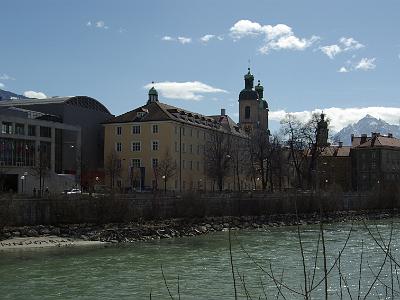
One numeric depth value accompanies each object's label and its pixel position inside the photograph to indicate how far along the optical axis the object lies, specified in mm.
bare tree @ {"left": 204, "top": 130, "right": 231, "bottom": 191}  81062
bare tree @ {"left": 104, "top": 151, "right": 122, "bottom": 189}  76394
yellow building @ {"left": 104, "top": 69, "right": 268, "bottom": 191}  79188
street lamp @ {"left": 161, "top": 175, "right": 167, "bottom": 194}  73250
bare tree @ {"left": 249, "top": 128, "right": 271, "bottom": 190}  79125
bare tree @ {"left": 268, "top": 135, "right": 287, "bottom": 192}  79938
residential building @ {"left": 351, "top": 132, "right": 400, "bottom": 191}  115000
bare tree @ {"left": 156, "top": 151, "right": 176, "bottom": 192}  75062
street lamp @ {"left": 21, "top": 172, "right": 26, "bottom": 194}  68688
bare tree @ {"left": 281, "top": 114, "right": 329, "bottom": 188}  72688
